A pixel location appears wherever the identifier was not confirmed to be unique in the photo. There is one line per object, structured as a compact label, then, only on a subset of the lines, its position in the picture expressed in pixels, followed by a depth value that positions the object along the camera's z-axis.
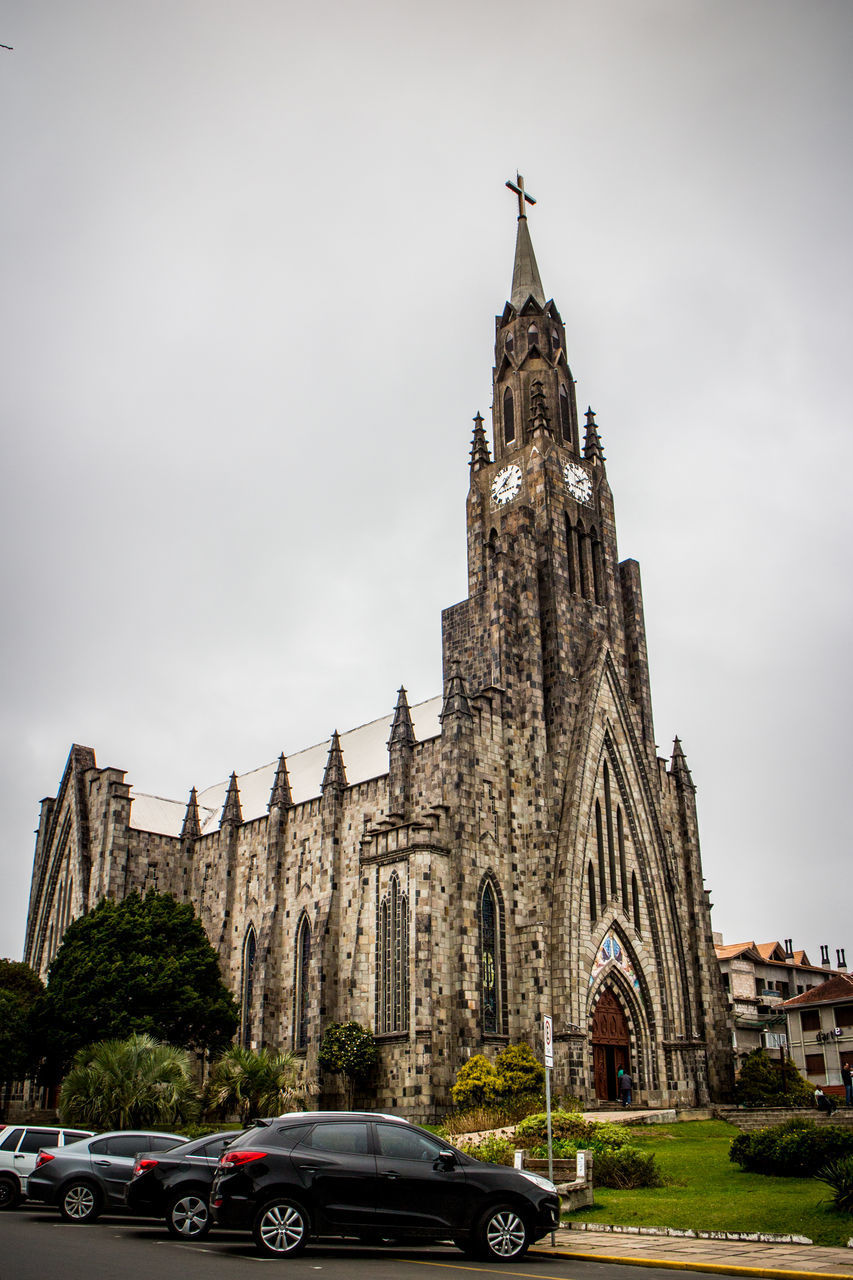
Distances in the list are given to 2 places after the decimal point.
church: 38.97
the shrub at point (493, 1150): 23.80
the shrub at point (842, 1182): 15.72
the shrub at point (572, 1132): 24.01
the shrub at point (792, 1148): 19.53
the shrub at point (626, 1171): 21.30
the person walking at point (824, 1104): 33.97
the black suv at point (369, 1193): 13.77
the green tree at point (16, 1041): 40.25
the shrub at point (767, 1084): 42.16
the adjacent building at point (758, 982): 70.69
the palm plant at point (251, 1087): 32.34
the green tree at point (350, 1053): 37.97
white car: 19.77
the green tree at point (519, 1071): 34.25
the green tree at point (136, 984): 38.62
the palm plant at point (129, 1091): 29.44
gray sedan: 17.92
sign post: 18.70
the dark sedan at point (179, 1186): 16.39
